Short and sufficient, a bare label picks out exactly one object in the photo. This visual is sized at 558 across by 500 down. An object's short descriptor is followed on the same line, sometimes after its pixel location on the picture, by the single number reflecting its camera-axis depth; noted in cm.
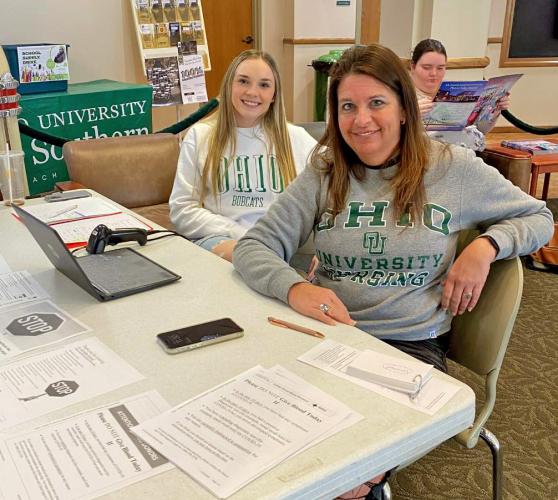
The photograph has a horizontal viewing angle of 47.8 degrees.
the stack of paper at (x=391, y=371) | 99
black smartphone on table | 112
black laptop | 133
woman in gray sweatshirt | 143
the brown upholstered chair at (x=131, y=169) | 269
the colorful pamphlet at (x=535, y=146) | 396
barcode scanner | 162
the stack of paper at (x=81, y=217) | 178
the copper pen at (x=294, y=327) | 117
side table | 378
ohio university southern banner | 393
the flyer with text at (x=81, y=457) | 77
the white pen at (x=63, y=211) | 194
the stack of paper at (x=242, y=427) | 81
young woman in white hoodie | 227
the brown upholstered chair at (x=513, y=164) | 324
